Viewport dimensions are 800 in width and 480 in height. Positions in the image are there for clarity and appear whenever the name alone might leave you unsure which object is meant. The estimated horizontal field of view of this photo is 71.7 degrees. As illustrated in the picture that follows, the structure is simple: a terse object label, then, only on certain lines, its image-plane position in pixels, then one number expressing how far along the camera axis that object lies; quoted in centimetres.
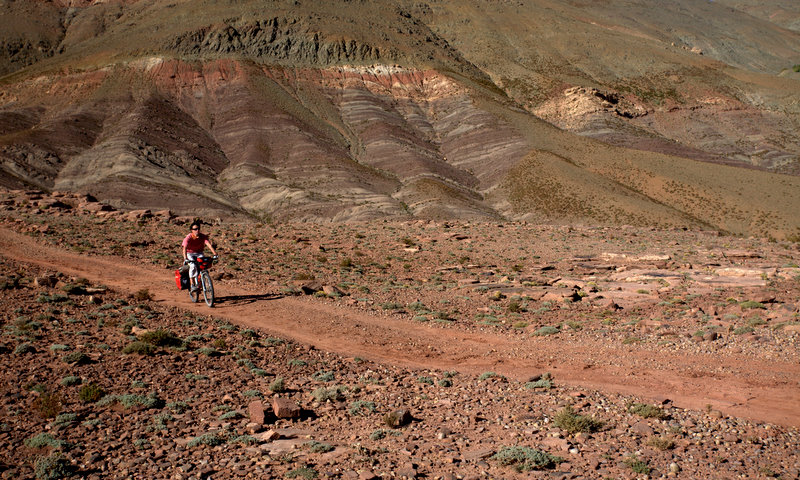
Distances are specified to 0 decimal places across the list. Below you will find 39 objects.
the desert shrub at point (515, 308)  1856
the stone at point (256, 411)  898
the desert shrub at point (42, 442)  775
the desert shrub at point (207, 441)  810
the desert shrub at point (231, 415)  904
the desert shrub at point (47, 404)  862
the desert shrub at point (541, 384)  1070
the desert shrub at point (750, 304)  1675
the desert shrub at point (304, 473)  721
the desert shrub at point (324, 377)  1110
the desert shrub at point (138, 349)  1129
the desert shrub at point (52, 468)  706
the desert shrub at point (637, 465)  731
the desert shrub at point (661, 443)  793
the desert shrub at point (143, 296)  1638
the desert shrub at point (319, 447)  796
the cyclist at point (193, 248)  1664
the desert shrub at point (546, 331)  1552
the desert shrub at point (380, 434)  852
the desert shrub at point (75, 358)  1053
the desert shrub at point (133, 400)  920
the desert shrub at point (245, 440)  822
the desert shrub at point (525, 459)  750
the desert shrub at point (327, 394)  1003
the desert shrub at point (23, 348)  1066
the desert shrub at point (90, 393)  922
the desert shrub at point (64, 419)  834
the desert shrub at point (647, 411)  905
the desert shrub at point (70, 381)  965
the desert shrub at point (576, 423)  855
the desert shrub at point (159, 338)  1195
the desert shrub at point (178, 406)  922
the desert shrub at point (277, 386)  1032
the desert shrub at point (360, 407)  948
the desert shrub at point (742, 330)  1425
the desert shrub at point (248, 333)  1361
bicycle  1644
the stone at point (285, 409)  916
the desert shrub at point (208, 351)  1188
